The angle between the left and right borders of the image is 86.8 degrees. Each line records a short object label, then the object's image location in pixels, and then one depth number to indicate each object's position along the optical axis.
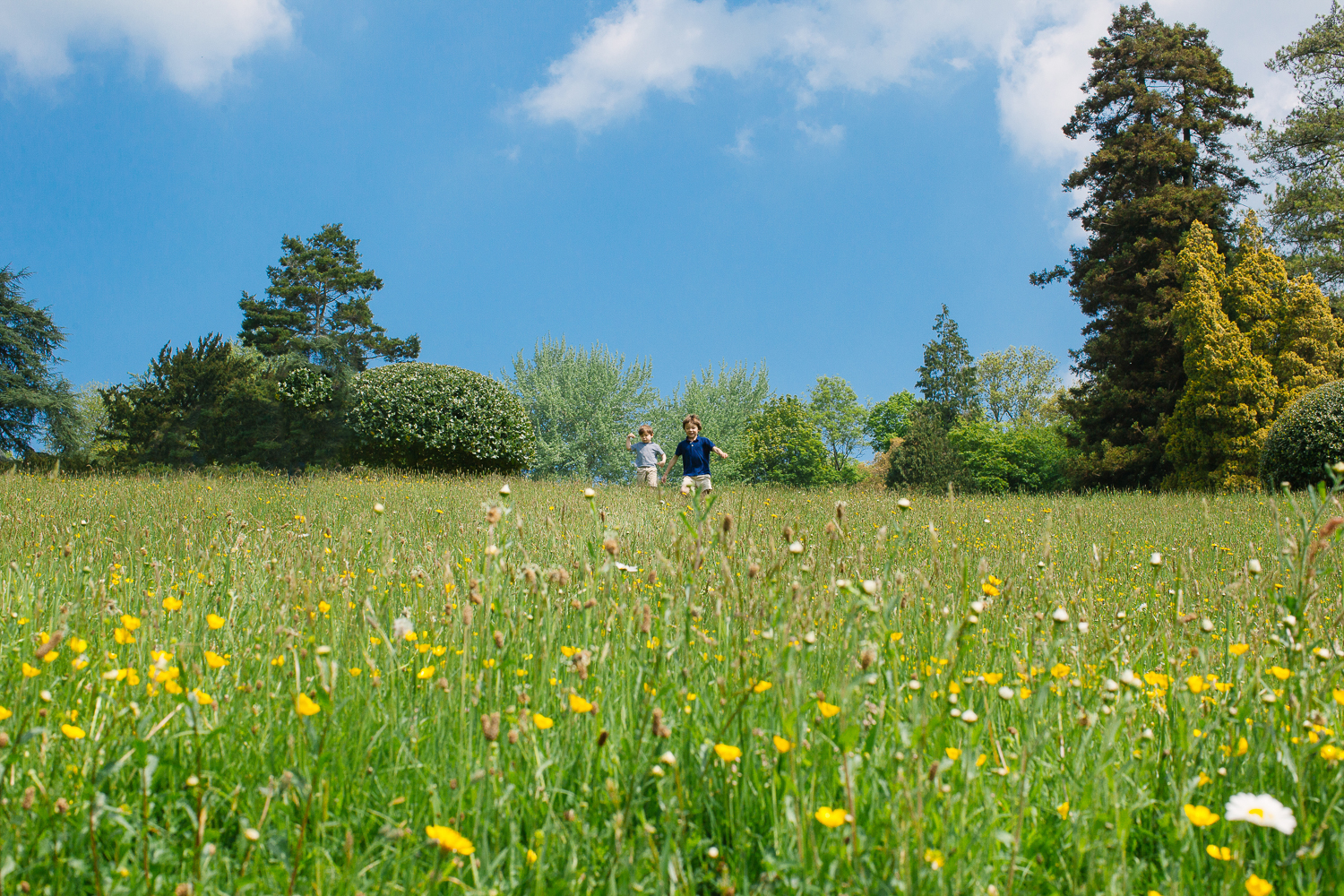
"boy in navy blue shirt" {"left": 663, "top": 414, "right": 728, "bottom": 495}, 12.15
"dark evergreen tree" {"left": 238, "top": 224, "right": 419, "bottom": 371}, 39.00
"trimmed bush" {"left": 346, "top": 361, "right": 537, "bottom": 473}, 19.66
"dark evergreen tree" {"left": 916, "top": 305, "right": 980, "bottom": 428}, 49.78
